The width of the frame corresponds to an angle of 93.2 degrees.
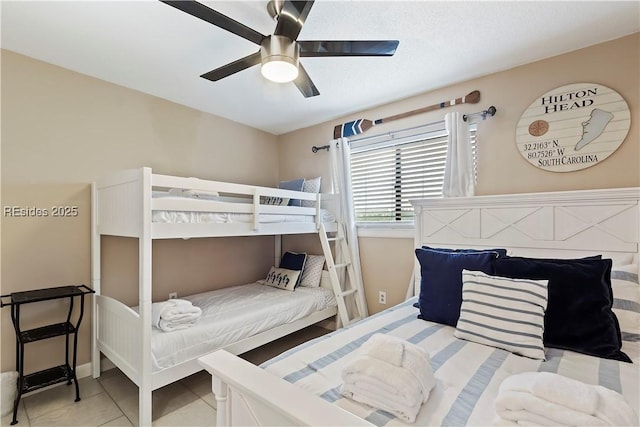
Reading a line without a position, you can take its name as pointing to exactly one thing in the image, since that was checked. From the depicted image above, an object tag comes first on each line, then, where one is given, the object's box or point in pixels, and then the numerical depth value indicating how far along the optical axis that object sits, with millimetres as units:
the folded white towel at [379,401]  902
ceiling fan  1360
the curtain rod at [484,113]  2344
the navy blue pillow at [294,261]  3271
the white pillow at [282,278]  3123
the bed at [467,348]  904
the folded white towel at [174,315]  1980
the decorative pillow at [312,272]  3219
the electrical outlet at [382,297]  3007
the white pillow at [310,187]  3169
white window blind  2742
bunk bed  1793
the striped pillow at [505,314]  1352
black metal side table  1910
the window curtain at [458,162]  2406
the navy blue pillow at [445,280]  1683
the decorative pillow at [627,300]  1467
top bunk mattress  1916
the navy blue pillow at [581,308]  1335
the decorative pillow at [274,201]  3053
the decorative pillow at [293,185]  3409
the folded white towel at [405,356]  995
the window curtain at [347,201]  3119
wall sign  1916
